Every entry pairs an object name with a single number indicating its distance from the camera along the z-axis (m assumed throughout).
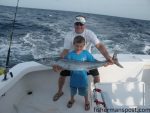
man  1.60
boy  1.53
